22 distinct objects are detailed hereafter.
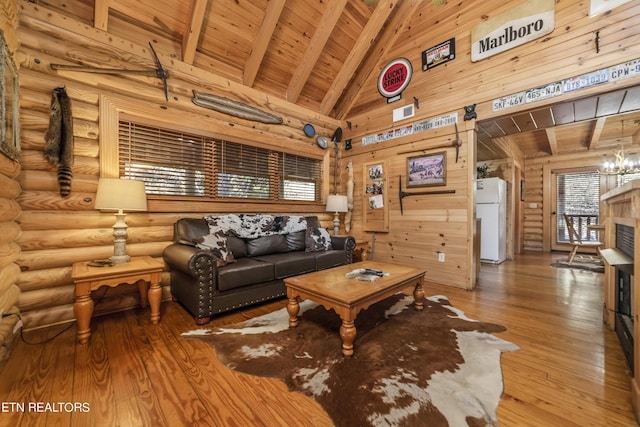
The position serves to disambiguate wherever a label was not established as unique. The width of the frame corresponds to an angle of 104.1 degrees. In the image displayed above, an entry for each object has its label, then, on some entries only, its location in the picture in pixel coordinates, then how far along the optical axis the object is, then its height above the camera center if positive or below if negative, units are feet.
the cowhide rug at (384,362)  4.03 -3.22
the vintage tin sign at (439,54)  10.98 +7.13
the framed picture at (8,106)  5.50 +2.55
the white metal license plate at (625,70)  7.30 +4.17
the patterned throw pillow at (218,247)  8.24 -1.17
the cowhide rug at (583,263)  13.86 -3.24
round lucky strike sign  12.58 +6.99
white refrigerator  15.96 -0.43
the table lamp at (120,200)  7.11 +0.35
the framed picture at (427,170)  11.31 +1.95
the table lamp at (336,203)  13.41 +0.45
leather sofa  7.34 -1.90
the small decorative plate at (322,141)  14.65 +4.14
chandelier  16.75 +3.08
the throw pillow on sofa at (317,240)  11.32 -1.33
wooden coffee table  5.54 -1.94
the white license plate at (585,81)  7.77 +4.18
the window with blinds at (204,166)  8.98 +1.97
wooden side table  6.08 -1.75
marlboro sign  8.73 +6.84
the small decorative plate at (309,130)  13.98 +4.61
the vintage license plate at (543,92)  8.52 +4.16
